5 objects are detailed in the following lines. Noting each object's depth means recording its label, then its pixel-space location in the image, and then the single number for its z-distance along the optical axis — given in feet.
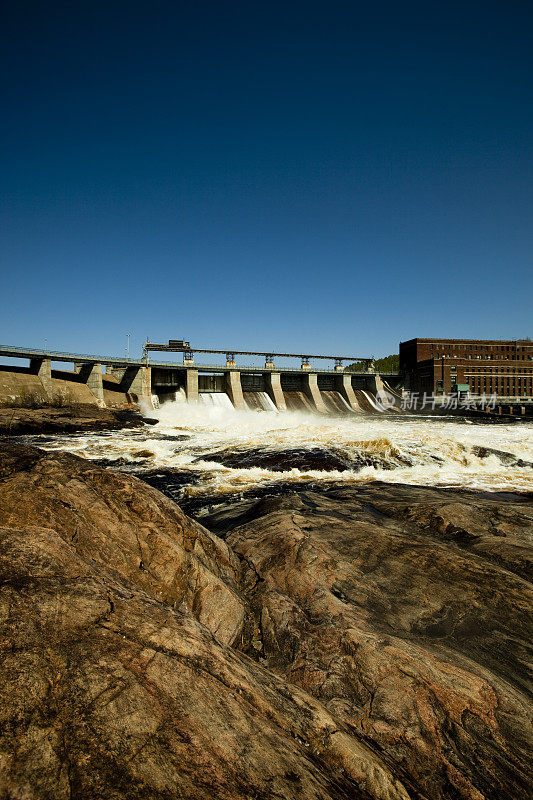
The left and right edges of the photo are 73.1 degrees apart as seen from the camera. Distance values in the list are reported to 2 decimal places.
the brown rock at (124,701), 5.31
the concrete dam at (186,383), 148.36
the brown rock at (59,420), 97.60
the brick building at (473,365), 261.85
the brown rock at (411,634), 9.73
